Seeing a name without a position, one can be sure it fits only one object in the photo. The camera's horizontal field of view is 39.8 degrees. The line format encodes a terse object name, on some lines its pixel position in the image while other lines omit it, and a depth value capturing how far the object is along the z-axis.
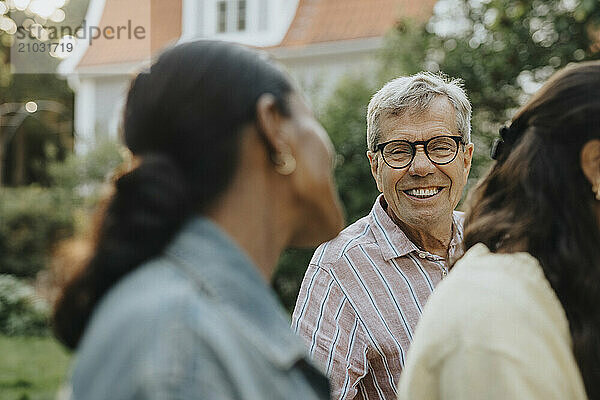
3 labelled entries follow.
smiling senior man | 2.66
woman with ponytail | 1.15
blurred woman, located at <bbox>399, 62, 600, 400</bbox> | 1.49
